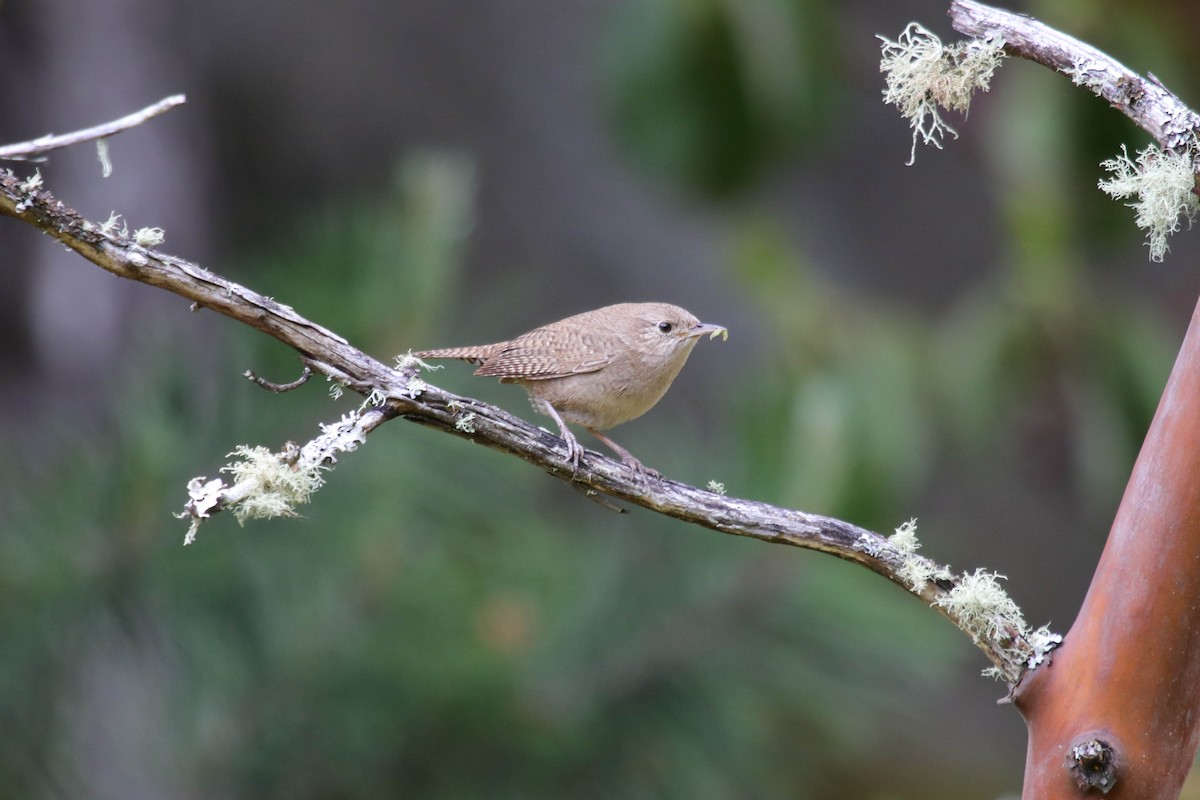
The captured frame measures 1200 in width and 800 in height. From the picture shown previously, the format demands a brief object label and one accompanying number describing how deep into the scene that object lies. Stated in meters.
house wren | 7.61
